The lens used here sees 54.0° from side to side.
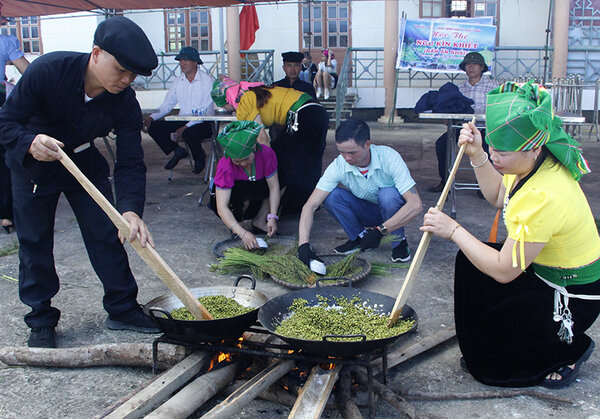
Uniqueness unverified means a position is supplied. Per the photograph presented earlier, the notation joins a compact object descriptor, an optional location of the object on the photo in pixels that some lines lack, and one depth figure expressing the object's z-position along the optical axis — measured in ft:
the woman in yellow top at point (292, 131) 16.84
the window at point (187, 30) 49.90
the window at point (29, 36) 48.39
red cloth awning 21.52
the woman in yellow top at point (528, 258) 7.20
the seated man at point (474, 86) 20.54
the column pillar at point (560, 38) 38.29
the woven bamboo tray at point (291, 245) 11.82
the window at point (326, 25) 47.83
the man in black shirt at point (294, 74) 20.35
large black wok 7.28
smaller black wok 7.89
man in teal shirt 12.76
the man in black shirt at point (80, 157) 8.39
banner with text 36.24
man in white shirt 22.75
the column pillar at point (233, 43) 35.04
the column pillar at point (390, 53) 40.68
